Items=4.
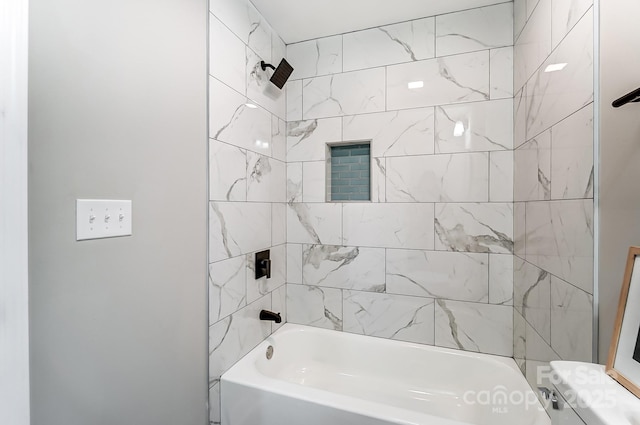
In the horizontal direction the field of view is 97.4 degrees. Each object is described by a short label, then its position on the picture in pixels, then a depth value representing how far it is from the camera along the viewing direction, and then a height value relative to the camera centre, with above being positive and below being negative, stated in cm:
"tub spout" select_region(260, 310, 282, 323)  184 -70
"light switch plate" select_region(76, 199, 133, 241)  89 -3
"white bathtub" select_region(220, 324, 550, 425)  131 -101
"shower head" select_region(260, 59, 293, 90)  190 +95
